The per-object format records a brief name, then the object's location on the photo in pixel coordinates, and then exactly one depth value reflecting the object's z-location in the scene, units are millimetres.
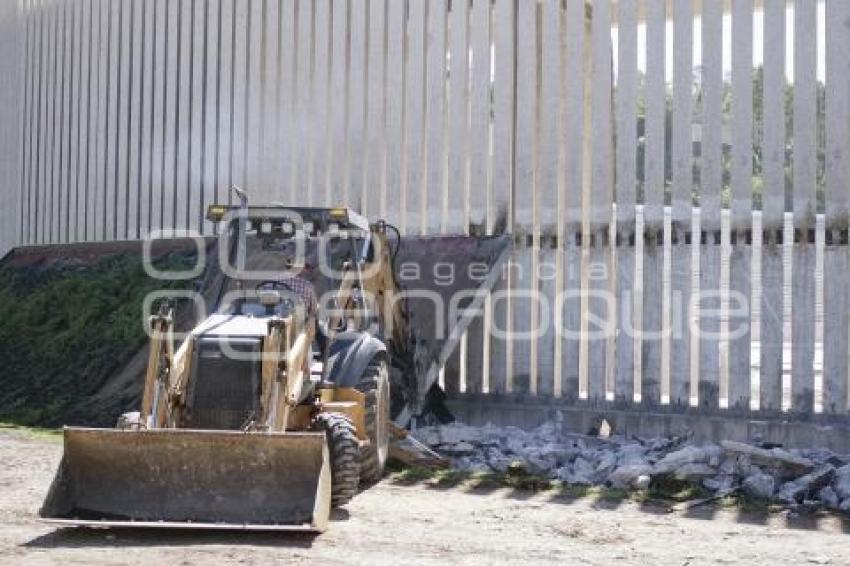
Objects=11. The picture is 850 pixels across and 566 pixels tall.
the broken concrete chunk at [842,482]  15671
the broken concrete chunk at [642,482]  16750
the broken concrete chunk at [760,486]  16062
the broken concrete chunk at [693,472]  16891
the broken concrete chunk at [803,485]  15922
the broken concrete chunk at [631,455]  17823
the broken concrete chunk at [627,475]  16969
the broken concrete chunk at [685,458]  17141
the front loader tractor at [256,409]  12883
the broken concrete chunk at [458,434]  20105
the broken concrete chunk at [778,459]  16672
